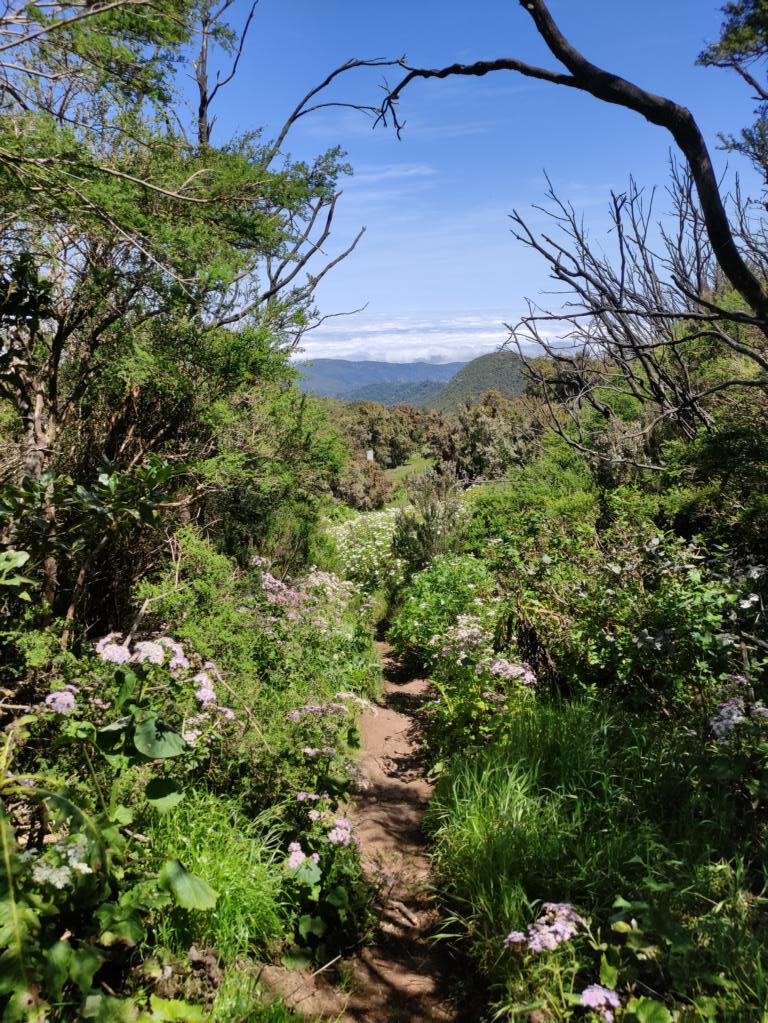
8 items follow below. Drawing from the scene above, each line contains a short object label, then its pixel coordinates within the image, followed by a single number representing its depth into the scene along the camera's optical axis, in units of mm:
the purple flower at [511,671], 4188
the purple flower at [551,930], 2070
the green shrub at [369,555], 9133
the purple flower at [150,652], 2438
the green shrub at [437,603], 6043
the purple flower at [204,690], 2711
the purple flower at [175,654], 2730
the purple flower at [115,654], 2393
